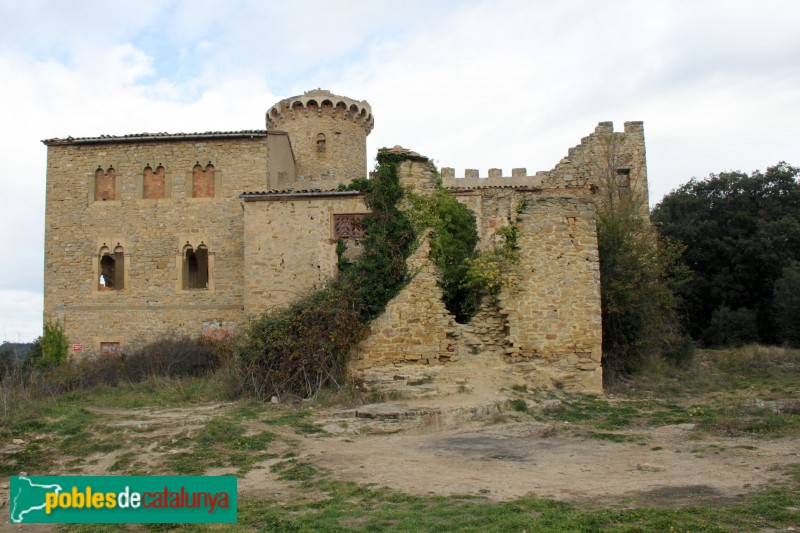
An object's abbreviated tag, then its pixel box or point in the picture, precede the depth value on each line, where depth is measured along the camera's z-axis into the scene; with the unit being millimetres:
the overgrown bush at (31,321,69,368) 21938
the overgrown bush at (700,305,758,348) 28484
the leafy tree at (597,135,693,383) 16672
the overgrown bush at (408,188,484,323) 14828
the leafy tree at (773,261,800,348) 26797
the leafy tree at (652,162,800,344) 30188
